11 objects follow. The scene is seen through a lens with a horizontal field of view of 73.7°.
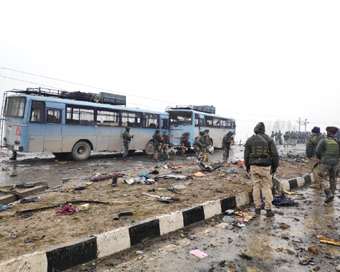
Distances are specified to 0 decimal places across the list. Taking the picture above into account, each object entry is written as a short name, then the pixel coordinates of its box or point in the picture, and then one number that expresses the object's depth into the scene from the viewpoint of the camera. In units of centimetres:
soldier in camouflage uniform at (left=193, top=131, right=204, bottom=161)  1075
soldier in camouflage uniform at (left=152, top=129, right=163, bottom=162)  1224
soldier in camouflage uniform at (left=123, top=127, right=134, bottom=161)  1172
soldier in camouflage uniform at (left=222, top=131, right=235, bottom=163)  1016
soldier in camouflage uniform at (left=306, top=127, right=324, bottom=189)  690
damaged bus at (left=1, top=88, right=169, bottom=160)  928
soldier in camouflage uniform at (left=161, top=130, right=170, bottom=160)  1279
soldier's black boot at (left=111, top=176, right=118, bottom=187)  556
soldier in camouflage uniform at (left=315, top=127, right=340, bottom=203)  540
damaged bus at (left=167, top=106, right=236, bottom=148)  1590
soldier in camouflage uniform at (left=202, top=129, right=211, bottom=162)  1077
